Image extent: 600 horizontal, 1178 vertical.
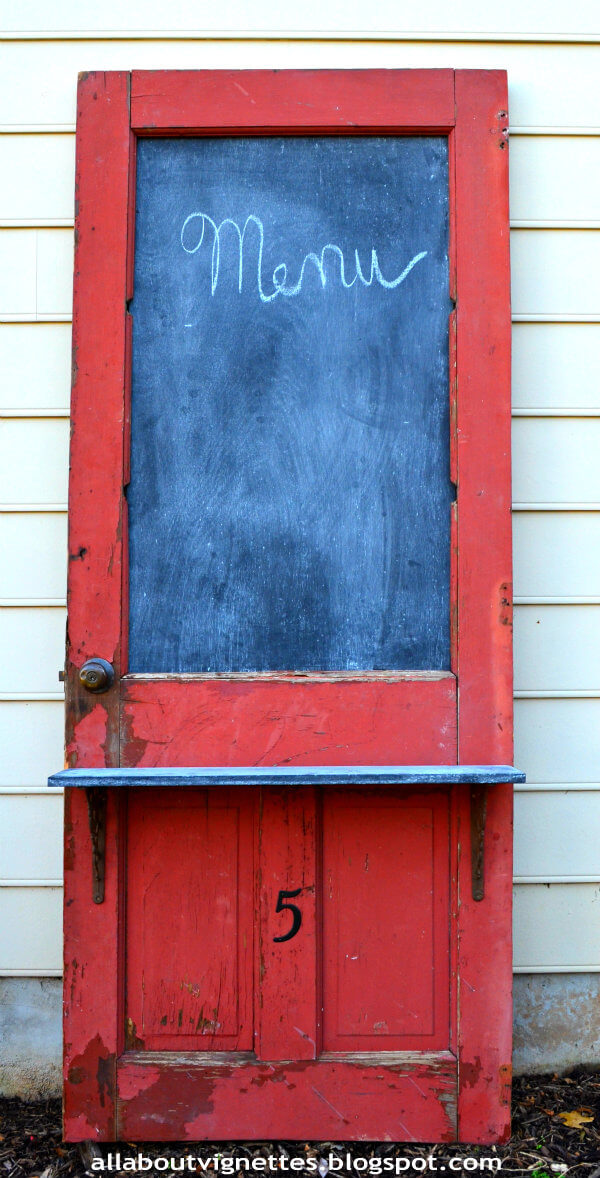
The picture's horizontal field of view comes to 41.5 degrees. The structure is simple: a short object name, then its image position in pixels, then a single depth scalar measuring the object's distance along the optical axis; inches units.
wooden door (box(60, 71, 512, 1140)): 71.2
